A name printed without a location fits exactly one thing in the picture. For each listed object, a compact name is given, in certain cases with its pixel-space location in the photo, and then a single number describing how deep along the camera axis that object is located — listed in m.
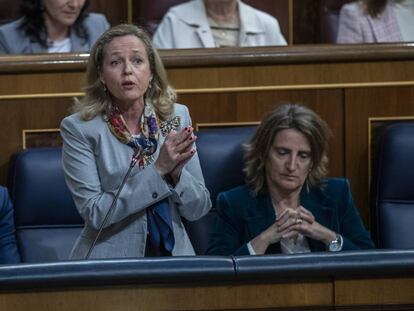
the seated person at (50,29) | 11.94
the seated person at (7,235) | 11.21
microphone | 10.79
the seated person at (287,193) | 11.11
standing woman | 10.86
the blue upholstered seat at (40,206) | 11.27
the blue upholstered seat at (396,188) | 11.36
